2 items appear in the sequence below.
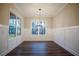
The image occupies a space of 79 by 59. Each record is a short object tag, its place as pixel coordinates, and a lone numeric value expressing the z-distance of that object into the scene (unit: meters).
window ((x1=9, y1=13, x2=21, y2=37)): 2.86
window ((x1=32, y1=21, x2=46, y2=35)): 5.35
